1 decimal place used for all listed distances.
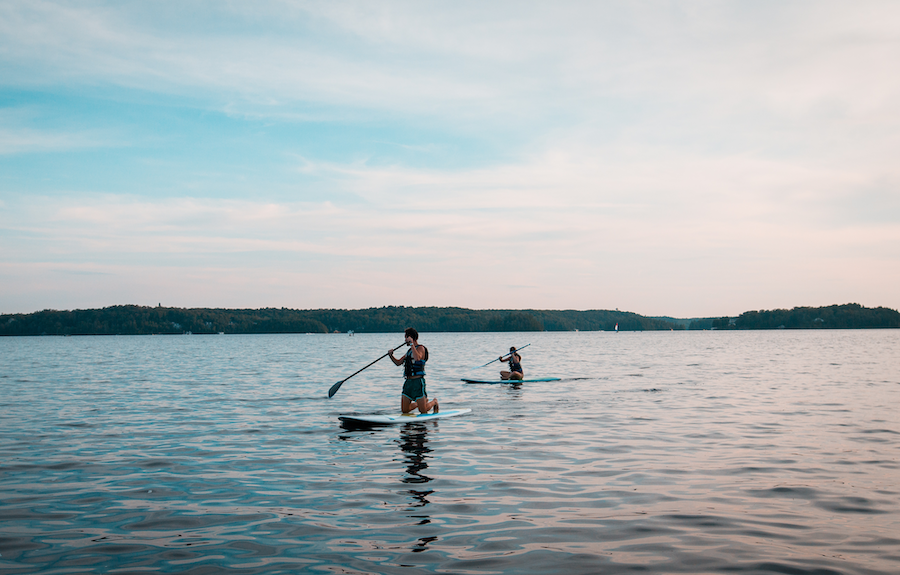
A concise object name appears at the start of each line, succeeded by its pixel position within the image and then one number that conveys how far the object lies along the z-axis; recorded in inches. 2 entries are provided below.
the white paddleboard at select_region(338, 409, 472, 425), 630.5
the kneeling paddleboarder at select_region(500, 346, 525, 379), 1129.4
